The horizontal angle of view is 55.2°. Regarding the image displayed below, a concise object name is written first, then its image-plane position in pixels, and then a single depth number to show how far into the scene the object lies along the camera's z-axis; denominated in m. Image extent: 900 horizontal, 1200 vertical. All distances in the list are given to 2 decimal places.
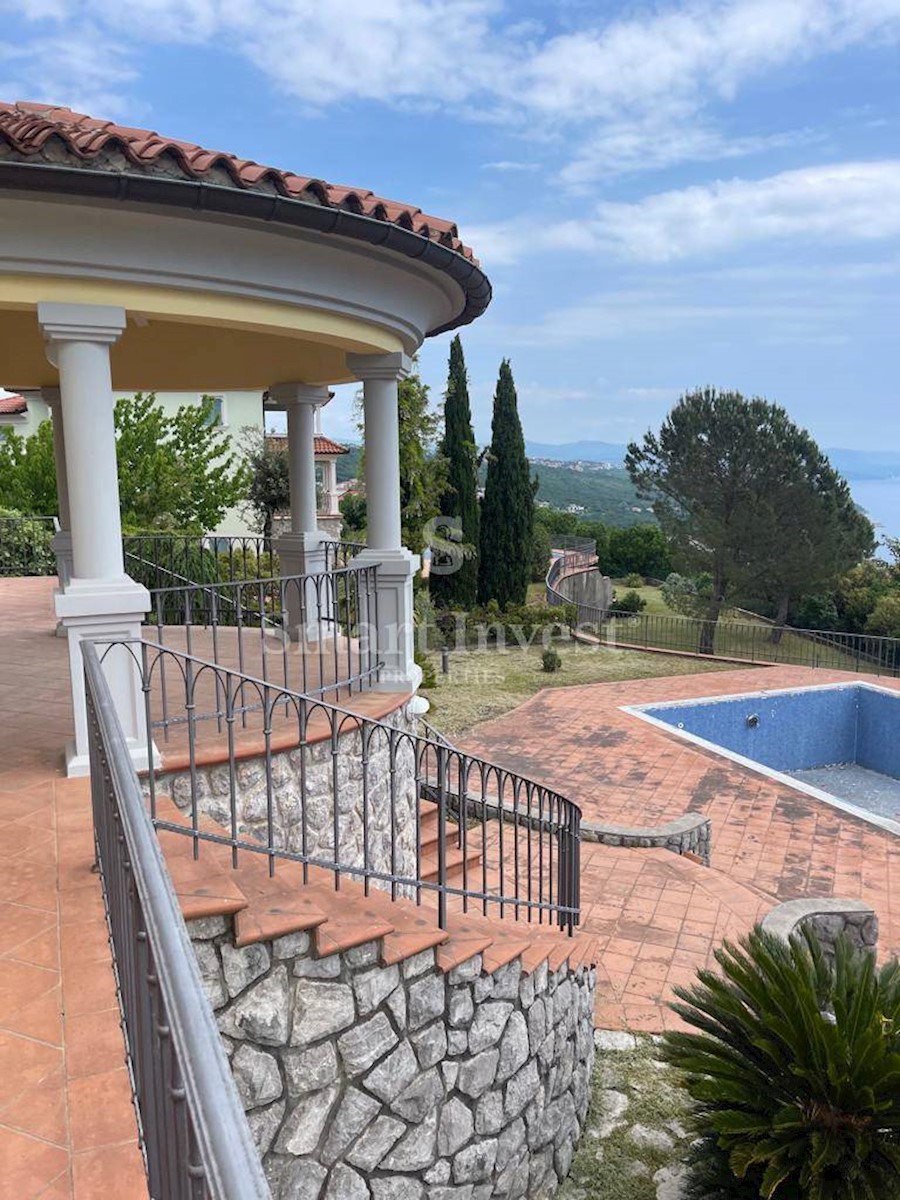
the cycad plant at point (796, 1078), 4.15
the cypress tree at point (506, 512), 28.83
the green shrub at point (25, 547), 15.59
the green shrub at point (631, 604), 34.00
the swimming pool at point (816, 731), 15.91
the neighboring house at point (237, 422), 29.75
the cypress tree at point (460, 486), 27.17
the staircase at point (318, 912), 3.34
